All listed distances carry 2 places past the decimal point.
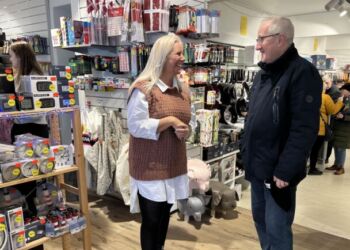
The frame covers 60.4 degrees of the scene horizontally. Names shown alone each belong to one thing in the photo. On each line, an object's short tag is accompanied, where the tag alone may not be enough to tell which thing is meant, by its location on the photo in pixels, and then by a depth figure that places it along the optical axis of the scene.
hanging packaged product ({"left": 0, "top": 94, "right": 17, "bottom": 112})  1.64
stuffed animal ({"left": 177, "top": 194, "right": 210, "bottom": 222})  2.98
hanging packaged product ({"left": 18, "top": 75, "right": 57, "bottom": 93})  1.77
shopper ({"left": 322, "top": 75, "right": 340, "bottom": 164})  4.83
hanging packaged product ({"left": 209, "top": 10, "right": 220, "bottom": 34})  3.18
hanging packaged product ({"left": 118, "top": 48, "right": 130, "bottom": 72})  2.93
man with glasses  1.57
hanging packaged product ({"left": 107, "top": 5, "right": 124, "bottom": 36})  2.82
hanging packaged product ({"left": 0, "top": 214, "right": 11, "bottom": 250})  1.65
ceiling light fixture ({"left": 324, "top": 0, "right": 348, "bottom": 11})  4.34
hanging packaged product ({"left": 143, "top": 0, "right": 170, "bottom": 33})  2.80
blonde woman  1.67
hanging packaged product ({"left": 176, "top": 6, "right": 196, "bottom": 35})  3.02
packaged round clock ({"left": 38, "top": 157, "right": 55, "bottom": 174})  1.79
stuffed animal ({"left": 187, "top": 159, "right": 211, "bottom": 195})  2.91
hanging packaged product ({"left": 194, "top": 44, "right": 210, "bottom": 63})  3.20
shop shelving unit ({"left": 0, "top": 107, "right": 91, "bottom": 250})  1.82
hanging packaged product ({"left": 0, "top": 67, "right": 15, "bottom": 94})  1.66
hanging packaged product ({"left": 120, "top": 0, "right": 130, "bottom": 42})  2.76
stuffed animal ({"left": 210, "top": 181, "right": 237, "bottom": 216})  3.15
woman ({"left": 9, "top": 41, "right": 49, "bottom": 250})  2.00
